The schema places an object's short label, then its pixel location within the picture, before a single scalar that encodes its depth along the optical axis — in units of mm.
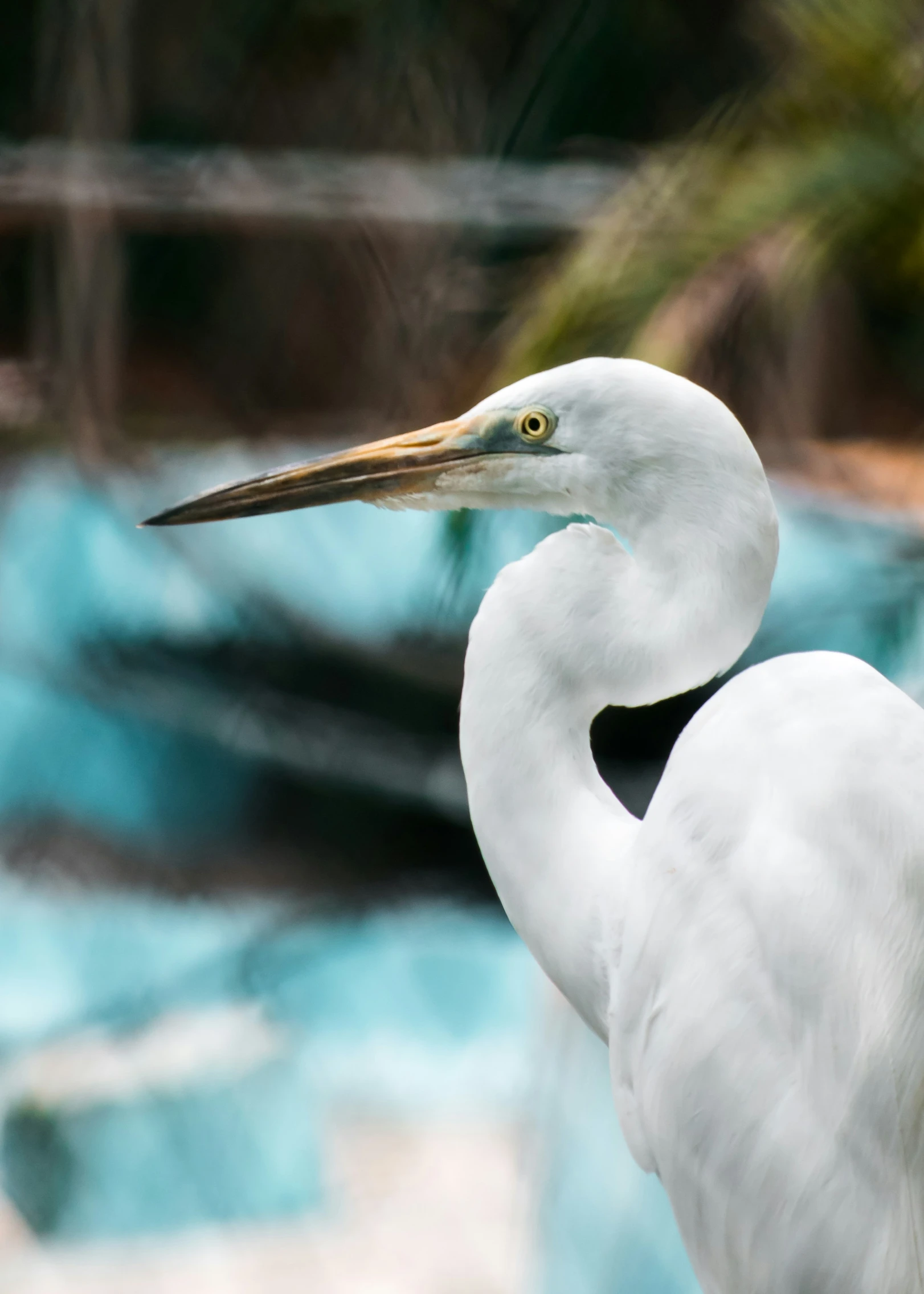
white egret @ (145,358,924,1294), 5068
